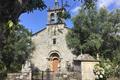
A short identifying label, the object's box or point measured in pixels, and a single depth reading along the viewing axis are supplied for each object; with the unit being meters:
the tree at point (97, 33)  13.05
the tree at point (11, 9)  1.86
